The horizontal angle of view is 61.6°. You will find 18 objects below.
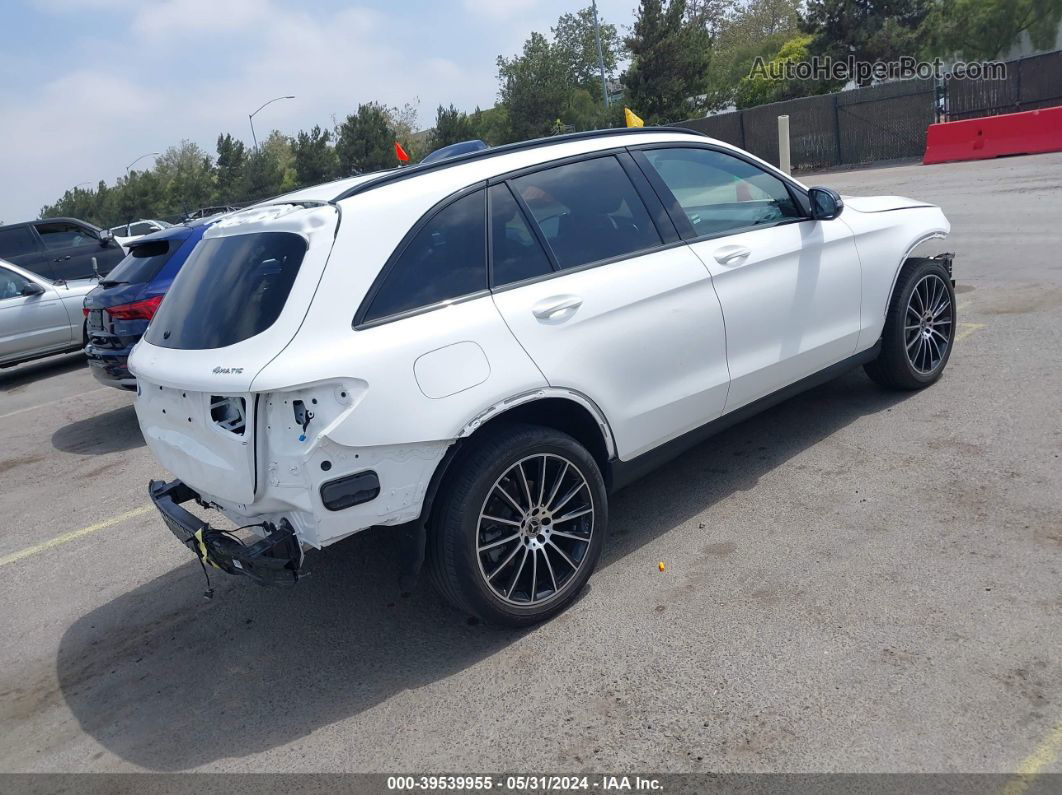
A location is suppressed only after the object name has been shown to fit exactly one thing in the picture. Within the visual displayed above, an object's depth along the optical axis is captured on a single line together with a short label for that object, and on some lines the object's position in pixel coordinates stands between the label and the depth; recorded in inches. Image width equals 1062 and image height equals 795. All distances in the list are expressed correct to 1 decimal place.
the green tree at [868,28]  1584.6
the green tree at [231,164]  2257.6
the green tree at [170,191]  2388.0
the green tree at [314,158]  2043.6
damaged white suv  130.6
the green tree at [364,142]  2017.7
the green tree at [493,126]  2285.3
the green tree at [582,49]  3508.9
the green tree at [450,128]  1967.3
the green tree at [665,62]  1784.0
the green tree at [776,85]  1649.9
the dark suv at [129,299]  299.3
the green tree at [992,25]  1761.8
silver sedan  438.3
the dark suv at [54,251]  576.7
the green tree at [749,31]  2632.9
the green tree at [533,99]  2241.6
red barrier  711.7
